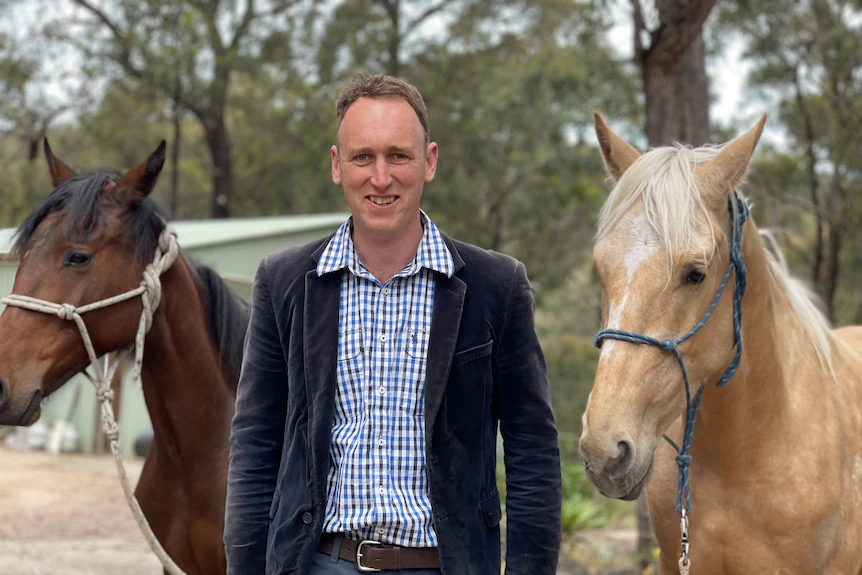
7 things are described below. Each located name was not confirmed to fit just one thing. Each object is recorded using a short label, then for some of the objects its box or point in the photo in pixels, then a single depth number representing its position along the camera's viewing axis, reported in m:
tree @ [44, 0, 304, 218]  19.89
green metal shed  13.48
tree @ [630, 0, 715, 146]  6.03
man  2.01
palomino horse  2.59
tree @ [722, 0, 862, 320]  16.06
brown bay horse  3.08
